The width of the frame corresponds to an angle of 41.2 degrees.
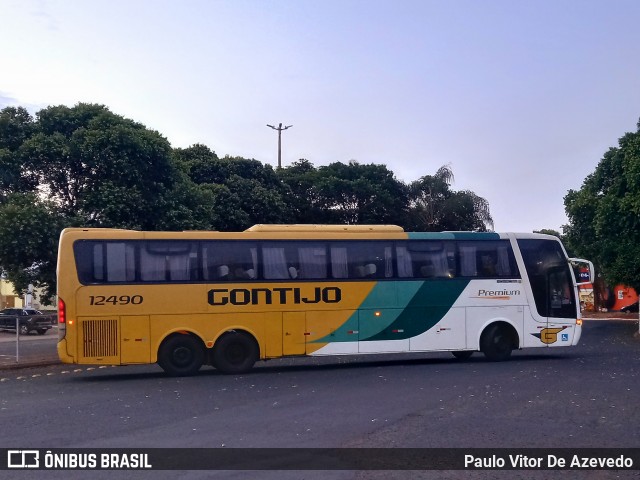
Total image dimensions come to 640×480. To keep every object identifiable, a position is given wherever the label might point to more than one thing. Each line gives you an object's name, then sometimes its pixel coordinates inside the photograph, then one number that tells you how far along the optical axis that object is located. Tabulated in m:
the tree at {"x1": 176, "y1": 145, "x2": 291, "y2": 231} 38.75
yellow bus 19.48
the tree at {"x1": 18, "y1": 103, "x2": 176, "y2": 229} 24.44
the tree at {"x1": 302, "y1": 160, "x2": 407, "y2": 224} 46.75
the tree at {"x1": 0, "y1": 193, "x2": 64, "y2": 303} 22.84
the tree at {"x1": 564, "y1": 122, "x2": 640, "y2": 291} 36.00
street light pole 60.41
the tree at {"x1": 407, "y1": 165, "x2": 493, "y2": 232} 45.56
